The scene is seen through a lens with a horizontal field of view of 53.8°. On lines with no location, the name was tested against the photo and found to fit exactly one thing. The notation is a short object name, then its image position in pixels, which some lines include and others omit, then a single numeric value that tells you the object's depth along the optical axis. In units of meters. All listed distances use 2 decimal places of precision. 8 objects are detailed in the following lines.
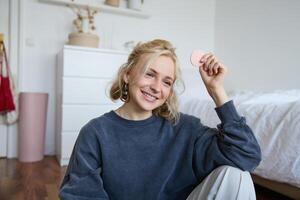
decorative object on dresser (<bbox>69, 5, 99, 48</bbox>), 2.61
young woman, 0.81
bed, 1.40
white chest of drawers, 2.51
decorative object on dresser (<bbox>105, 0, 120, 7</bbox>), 3.01
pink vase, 2.59
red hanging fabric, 2.56
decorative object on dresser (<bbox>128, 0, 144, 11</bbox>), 3.13
